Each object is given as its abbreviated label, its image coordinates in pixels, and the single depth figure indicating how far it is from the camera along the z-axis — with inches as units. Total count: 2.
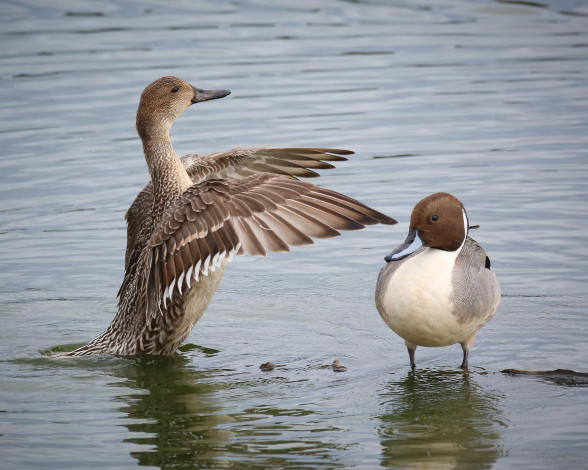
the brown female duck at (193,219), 485.1
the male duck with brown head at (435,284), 490.0
